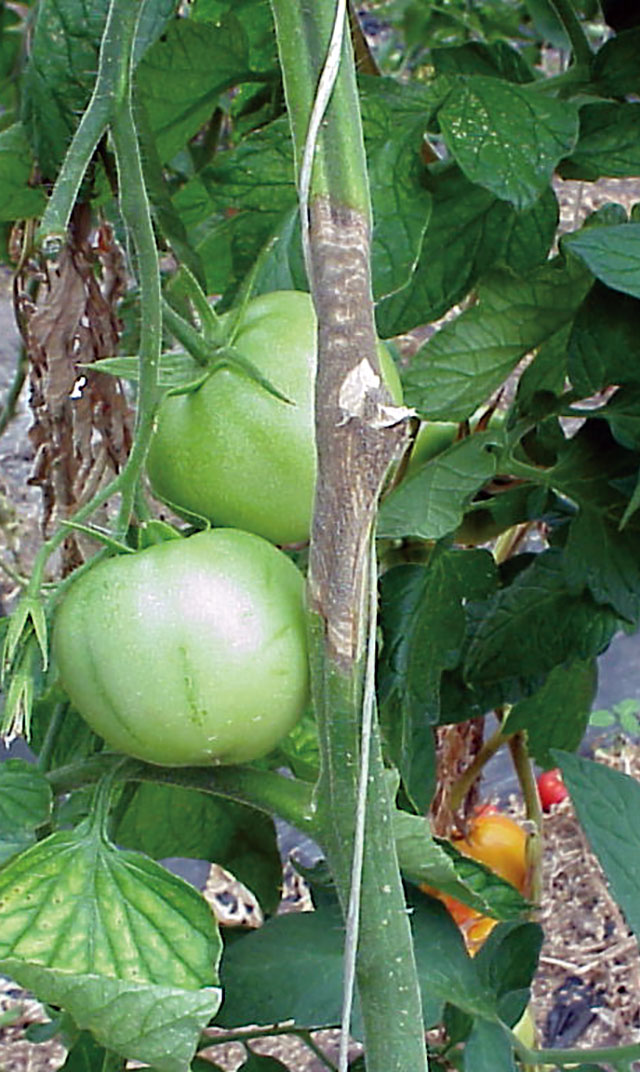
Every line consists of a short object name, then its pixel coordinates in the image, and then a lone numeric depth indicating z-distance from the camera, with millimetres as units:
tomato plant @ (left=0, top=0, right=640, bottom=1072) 727
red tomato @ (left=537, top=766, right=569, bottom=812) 2455
